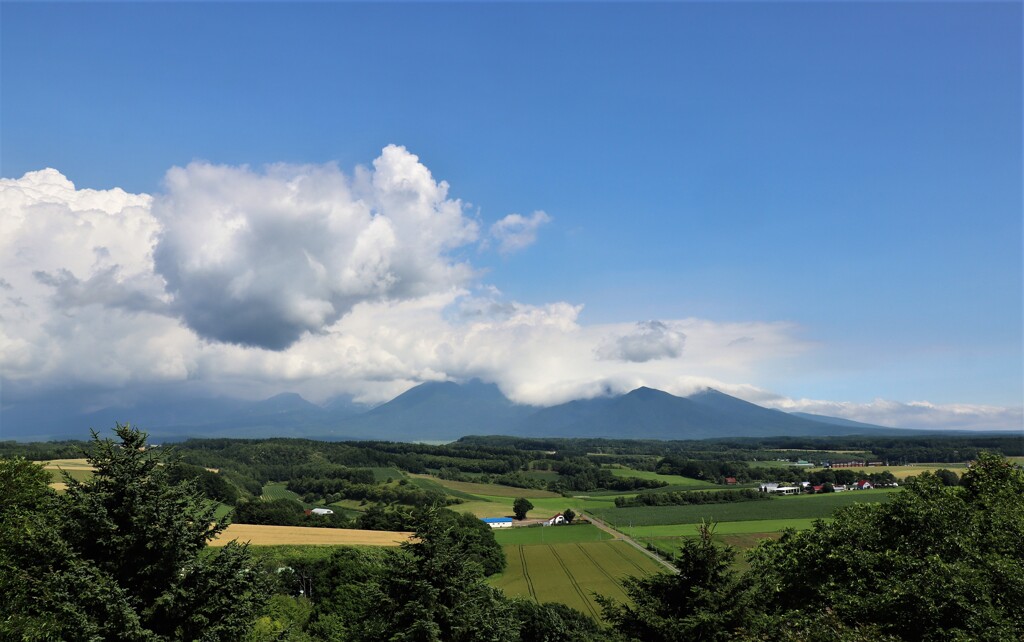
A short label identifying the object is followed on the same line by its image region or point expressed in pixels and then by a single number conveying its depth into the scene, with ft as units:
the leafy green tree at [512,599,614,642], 125.59
